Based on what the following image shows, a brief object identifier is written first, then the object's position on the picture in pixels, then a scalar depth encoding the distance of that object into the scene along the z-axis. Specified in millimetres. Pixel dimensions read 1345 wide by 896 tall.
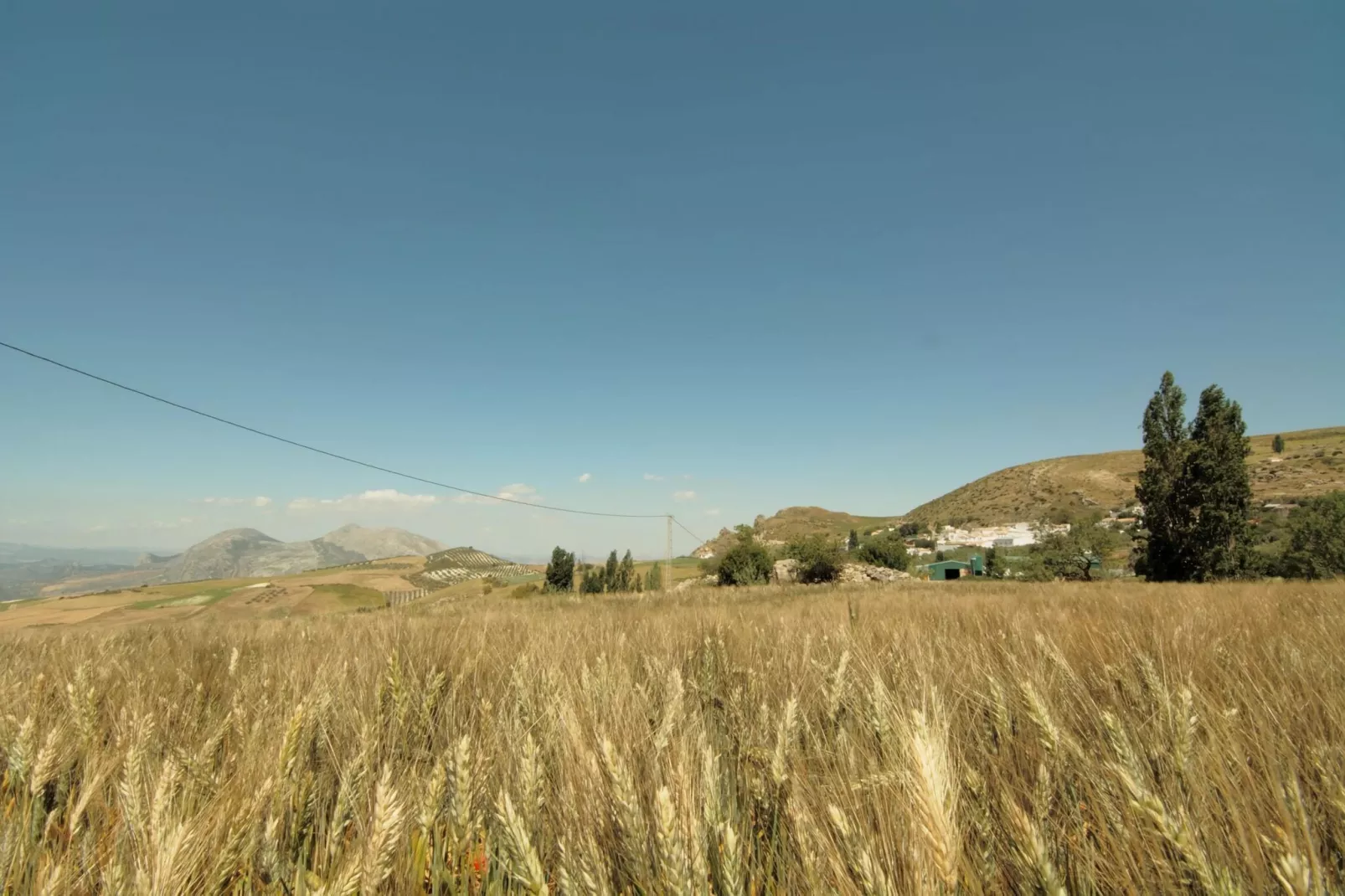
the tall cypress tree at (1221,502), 37094
